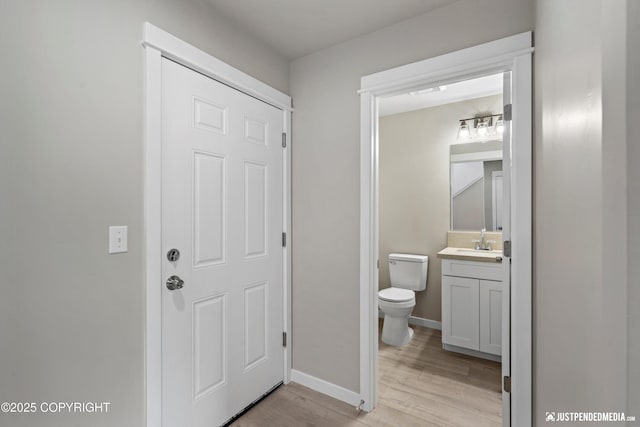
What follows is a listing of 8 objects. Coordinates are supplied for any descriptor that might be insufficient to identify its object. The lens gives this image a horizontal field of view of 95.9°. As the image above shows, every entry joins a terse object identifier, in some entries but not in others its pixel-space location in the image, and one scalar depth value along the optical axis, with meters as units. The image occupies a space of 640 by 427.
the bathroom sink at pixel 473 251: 2.80
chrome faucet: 2.98
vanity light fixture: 2.95
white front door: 1.48
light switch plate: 1.25
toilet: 2.77
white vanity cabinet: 2.48
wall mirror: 3.01
